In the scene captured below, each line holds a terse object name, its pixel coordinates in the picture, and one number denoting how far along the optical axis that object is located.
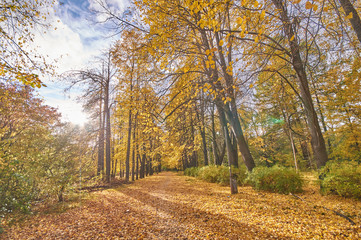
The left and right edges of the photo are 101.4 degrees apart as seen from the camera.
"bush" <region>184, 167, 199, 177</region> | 12.91
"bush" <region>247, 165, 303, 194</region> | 5.03
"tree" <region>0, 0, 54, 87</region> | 3.29
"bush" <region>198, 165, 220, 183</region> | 8.70
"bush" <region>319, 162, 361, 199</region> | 3.91
